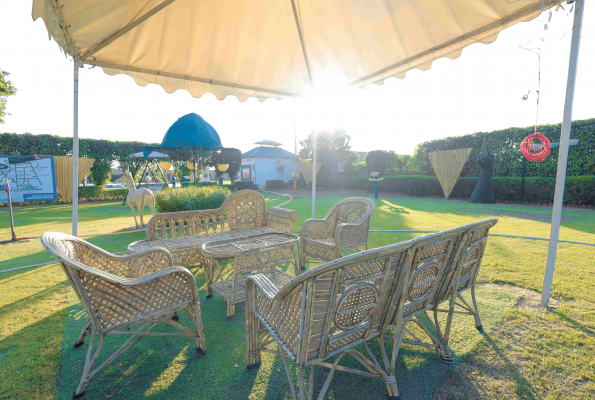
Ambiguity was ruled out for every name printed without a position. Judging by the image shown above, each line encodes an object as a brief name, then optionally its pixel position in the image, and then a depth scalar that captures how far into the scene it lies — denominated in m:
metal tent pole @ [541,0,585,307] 2.34
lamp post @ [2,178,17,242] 5.41
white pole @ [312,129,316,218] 4.94
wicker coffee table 2.61
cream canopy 2.55
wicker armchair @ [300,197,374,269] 3.42
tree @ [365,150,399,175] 18.84
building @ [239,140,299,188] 27.16
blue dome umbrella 6.42
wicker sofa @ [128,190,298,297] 3.16
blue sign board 10.74
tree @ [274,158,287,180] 27.56
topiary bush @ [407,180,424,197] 14.34
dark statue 10.88
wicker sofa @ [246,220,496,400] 1.26
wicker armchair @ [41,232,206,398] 1.60
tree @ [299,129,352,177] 22.03
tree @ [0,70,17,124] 13.35
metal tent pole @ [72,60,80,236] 3.10
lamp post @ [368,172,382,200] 13.42
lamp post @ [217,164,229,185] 10.29
